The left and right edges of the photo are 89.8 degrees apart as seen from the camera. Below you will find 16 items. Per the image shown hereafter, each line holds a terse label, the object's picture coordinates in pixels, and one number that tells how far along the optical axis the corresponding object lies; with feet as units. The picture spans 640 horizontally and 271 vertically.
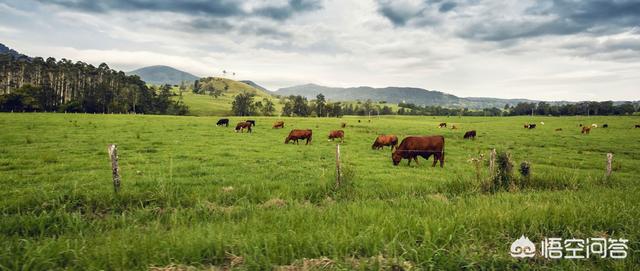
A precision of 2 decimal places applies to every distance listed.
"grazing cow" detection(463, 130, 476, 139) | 132.46
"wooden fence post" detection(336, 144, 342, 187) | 32.90
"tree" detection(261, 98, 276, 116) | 382.67
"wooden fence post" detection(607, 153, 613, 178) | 39.04
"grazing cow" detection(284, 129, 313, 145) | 95.09
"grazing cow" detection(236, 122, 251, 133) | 126.00
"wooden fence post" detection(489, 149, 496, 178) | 35.00
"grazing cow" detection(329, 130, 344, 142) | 108.47
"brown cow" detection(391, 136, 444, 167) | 61.26
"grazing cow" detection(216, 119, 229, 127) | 153.20
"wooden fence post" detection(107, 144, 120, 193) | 28.76
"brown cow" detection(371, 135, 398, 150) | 87.50
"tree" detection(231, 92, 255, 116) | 370.53
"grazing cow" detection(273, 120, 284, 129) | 148.97
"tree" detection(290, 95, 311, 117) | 400.57
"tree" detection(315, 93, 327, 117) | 385.91
